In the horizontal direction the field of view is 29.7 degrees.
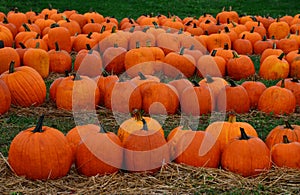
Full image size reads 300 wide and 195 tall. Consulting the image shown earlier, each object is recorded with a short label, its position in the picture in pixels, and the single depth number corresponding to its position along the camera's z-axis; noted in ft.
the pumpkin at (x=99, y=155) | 14.87
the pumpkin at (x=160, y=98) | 21.45
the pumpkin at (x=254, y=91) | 22.44
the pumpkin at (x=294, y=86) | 22.47
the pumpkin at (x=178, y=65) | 27.40
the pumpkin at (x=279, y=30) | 38.52
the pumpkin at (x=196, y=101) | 21.36
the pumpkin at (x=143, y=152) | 14.87
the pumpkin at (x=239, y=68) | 27.12
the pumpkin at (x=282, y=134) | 16.30
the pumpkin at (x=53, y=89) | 22.79
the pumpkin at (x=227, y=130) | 16.33
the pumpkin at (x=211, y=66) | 27.14
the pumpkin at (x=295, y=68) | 27.27
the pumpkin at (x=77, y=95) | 21.88
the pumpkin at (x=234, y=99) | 21.43
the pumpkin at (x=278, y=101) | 21.52
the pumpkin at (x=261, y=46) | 33.58
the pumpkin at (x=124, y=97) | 21.48
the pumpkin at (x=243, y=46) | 33.45
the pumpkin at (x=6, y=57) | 25.73
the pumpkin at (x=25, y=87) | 22.02
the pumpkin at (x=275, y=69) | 26.96
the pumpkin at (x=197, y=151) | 15.20
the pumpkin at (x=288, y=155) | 15.28
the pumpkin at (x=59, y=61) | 28.22
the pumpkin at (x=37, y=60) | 26.63
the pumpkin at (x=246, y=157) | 14.92
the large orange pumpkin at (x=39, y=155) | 14.52
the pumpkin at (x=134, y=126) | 15.67
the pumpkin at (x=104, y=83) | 22.31
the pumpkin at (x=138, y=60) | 26.84
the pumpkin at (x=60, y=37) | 32.01
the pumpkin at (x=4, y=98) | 20.74
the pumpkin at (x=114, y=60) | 27.94
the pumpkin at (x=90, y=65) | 26.66
